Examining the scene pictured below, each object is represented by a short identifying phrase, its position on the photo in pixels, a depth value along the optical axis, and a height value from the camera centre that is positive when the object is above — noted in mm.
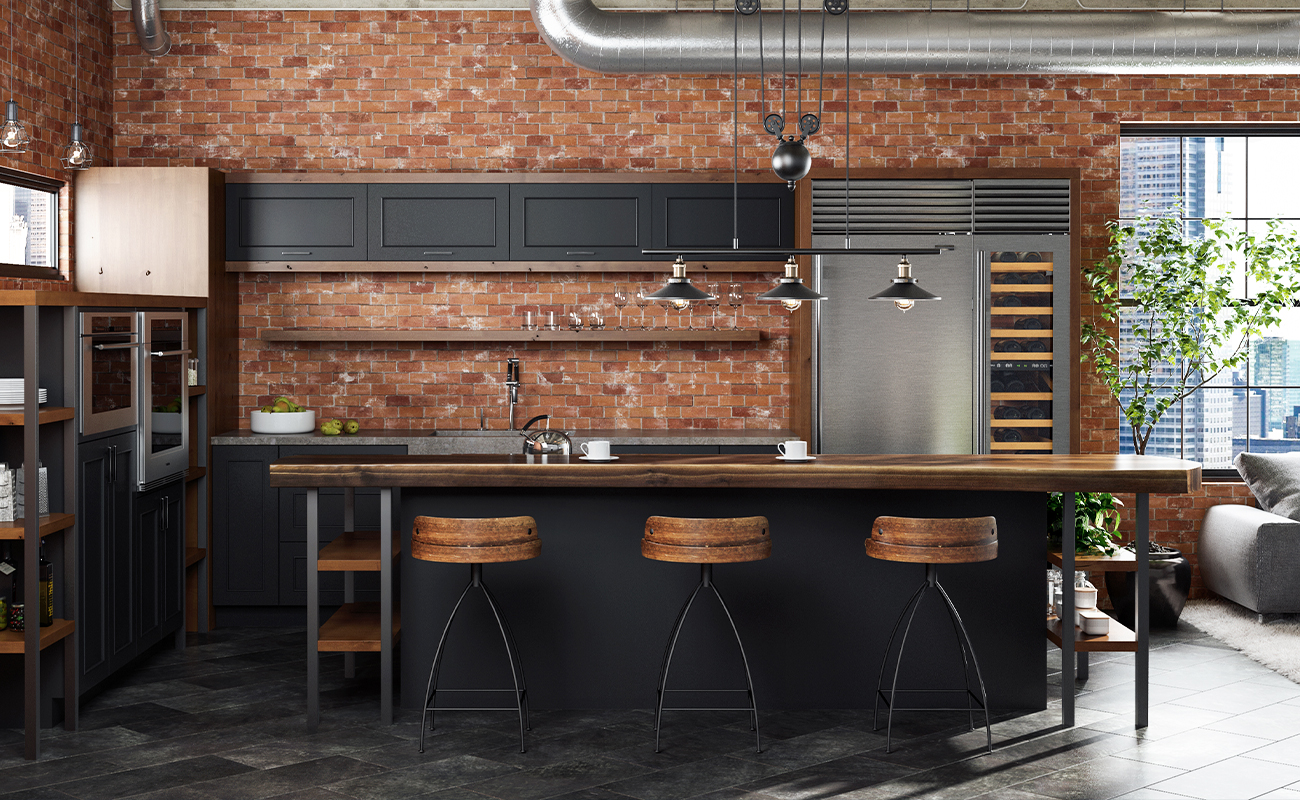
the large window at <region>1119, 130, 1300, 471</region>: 7125 +1084
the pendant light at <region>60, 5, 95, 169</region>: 5120 +1076
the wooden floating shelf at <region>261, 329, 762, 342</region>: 6766 +270
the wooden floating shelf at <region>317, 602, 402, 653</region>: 4465 -1053
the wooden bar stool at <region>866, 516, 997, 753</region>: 4062 -606
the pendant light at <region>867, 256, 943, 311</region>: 4461 +363
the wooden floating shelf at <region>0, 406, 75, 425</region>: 4133 -133
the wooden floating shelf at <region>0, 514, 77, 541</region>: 4152 -560
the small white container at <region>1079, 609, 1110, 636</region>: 4676 -1044
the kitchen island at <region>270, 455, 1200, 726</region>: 4645 -933
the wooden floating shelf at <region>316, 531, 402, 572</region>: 4492 -735
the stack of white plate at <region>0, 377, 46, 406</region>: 4195 -36
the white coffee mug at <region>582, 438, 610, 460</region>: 4508 -291
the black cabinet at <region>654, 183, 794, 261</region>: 6613 +1001
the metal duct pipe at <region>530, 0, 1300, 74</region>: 5734 +1796
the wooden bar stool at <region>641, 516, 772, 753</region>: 4051 -603
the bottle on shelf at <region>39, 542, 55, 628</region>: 4387 -848
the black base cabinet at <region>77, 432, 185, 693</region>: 4691 -842
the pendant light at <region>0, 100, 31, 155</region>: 4551 +1054
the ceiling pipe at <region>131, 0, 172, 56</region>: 6586 +2150
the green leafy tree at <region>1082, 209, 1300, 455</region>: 6430 +464
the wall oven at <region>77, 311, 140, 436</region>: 4562 +40
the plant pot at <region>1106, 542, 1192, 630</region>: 6188 -1202
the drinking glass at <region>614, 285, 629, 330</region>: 6973 +519
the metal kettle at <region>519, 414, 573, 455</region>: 4820 -284
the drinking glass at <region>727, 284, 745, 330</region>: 6973 +522
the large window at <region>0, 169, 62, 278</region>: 5887 +853
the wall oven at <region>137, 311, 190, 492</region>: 5277 -89
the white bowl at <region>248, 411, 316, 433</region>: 6457 -248
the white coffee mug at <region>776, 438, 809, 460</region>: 4508 -292
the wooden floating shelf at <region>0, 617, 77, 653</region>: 4152 -990
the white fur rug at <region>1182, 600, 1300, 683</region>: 5461 -1388
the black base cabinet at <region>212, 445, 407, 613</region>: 6250 -850
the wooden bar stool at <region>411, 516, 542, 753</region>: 4070 -604
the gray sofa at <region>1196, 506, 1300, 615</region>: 6180 -1047
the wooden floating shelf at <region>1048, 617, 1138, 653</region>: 4523 -1099
